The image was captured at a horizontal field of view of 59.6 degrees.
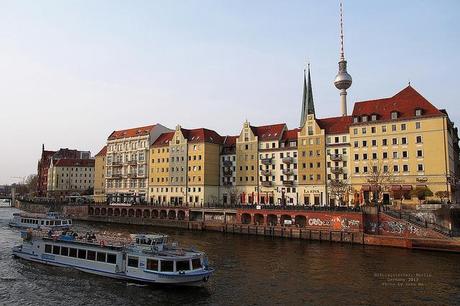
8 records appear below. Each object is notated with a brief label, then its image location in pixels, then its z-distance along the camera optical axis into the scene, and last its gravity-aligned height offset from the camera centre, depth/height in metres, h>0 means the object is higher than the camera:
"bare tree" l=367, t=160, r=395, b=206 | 86.81 +4.26
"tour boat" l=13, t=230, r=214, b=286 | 41.88 -7.35
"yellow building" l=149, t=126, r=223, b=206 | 120.56 +8.21
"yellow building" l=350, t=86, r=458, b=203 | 85.12 +10.23
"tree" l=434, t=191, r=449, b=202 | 79.88 +0.12
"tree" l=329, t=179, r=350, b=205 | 93.62 +1.50
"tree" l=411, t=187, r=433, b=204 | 78.32 +0.50
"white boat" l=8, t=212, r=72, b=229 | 77.14 -5.45
